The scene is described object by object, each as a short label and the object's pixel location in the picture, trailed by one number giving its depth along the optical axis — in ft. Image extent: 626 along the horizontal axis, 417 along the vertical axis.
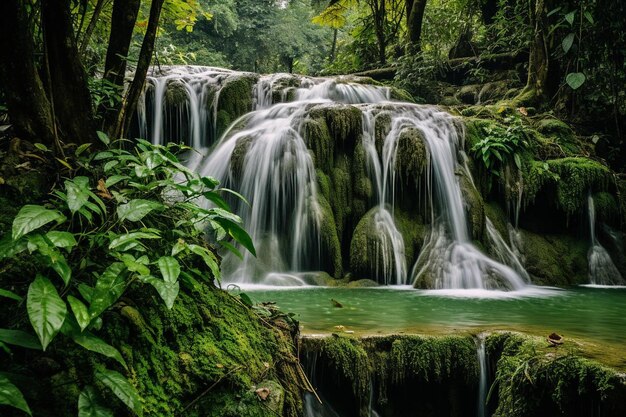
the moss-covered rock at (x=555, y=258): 23.36
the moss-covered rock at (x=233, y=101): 30.83
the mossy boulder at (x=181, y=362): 5.11
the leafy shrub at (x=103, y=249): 4.82
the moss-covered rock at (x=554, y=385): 7.61
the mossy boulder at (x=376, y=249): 21.36
